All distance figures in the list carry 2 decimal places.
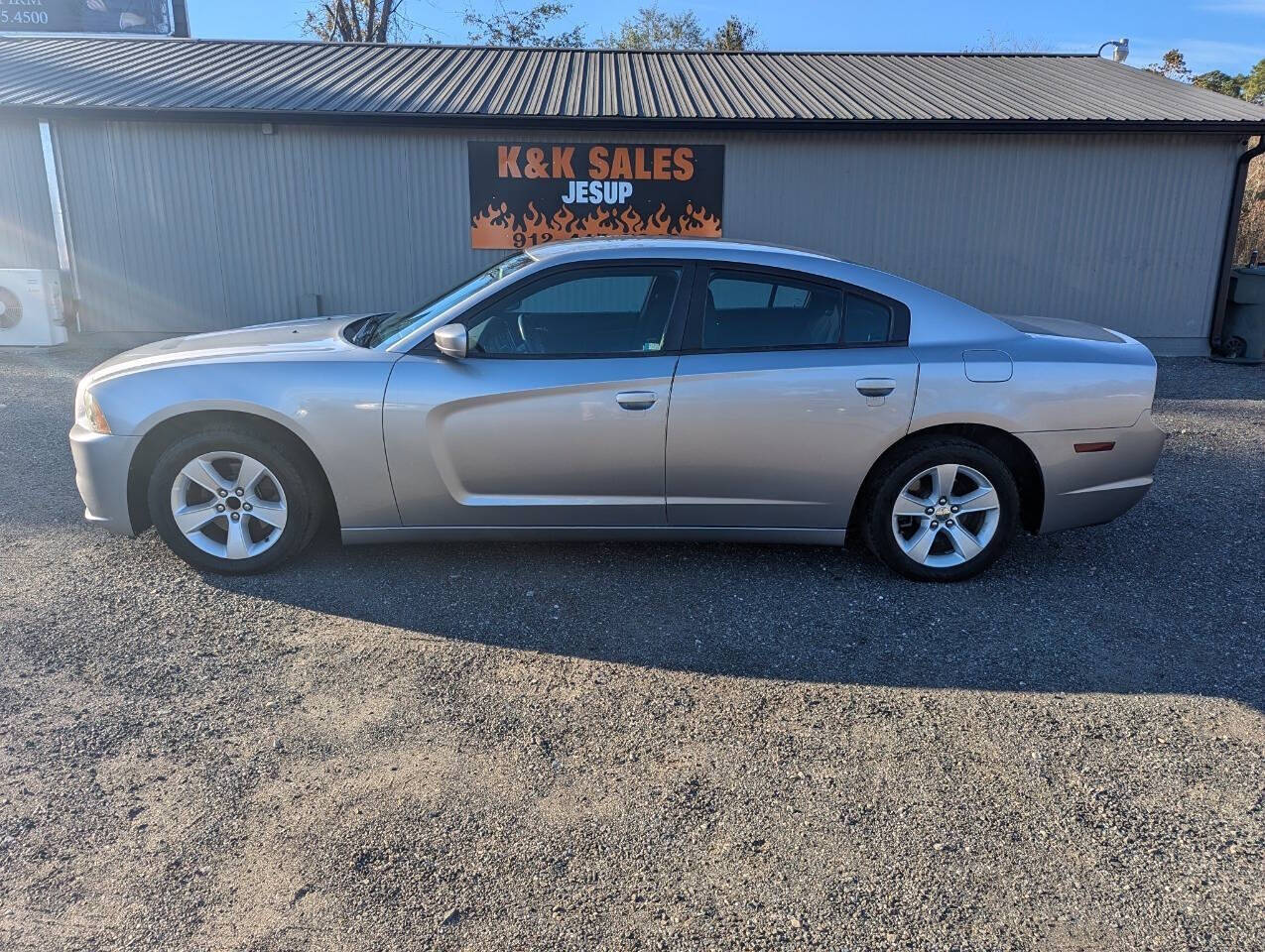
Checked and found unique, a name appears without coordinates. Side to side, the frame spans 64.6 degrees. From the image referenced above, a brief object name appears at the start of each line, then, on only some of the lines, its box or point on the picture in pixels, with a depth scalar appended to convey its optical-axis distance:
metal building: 11.57
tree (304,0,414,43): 31.53
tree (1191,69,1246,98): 37.94
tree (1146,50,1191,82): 36.52
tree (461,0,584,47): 34.09
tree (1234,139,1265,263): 16.53
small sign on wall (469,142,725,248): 11.81
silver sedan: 4.46
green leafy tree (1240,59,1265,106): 40.19
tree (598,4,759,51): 39.25
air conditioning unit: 11.21
